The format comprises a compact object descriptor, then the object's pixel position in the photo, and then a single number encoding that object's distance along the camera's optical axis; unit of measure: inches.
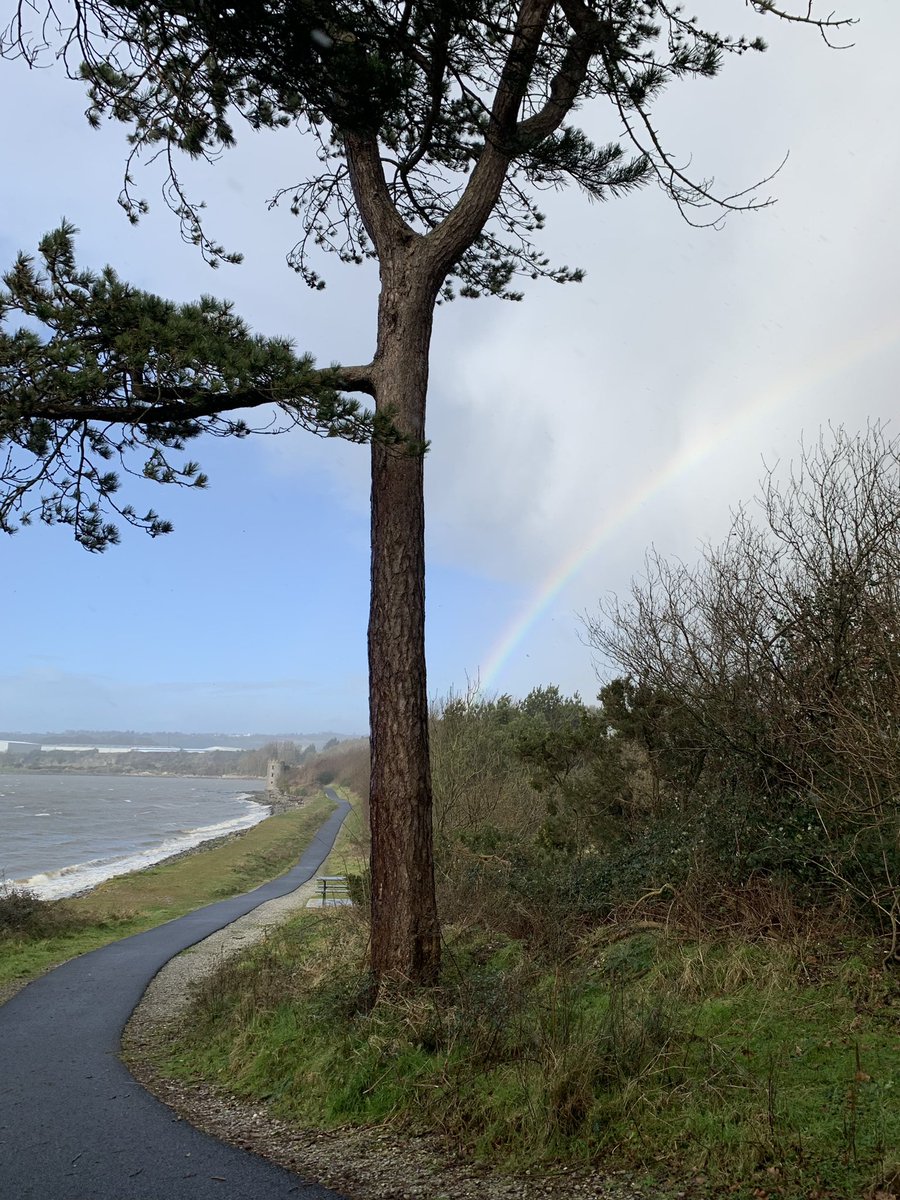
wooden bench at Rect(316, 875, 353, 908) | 768.9
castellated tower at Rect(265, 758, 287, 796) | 5326.8
